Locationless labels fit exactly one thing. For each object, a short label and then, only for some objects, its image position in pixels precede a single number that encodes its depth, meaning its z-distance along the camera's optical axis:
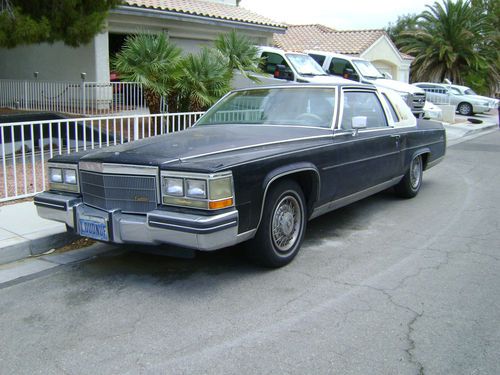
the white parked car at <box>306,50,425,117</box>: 18.94
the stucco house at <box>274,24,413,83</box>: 28.12
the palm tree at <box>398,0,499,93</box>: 34.00
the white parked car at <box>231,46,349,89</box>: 16.05
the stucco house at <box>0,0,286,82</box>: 15.03
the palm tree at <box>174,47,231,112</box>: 10.70
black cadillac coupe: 4.18
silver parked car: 26.84
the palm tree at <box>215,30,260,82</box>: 11.91
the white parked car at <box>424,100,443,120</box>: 21.86
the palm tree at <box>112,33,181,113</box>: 10.38
